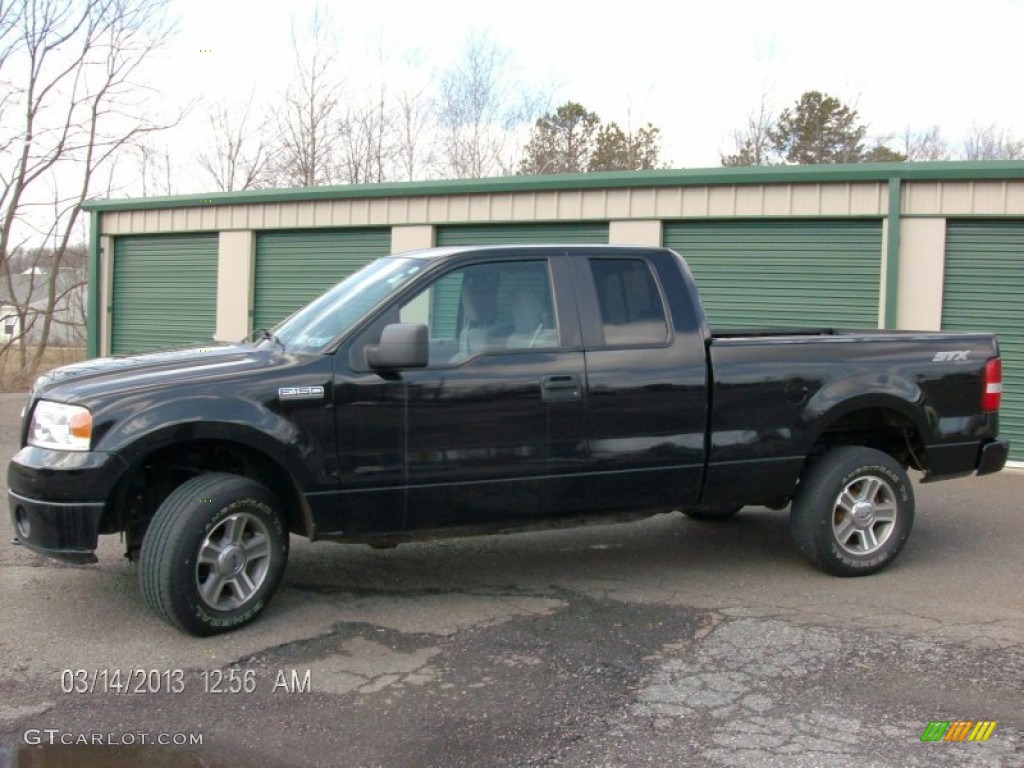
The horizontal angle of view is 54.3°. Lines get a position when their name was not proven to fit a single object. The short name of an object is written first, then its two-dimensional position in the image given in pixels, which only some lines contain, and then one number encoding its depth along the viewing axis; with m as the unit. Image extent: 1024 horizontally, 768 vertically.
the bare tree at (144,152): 25.48
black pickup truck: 4.67
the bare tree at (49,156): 23.09
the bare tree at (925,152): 35.06
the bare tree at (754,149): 29.91
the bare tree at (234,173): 31.28
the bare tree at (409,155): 30.22
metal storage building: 10.48
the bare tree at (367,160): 30.36
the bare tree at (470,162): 29.78
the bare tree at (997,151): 34.06
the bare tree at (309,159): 30.45
